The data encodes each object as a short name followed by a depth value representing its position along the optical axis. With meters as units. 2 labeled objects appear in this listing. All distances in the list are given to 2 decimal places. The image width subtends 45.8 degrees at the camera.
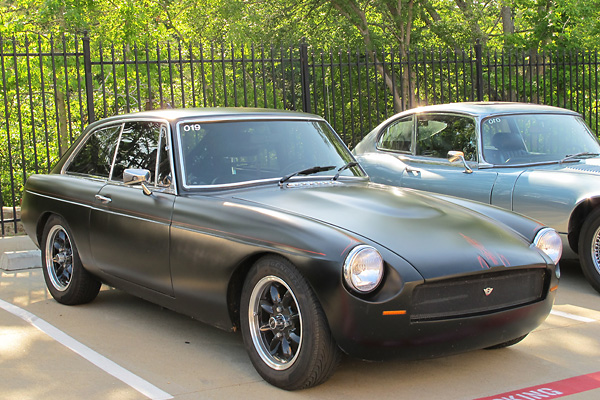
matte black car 3.64
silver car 6.30
